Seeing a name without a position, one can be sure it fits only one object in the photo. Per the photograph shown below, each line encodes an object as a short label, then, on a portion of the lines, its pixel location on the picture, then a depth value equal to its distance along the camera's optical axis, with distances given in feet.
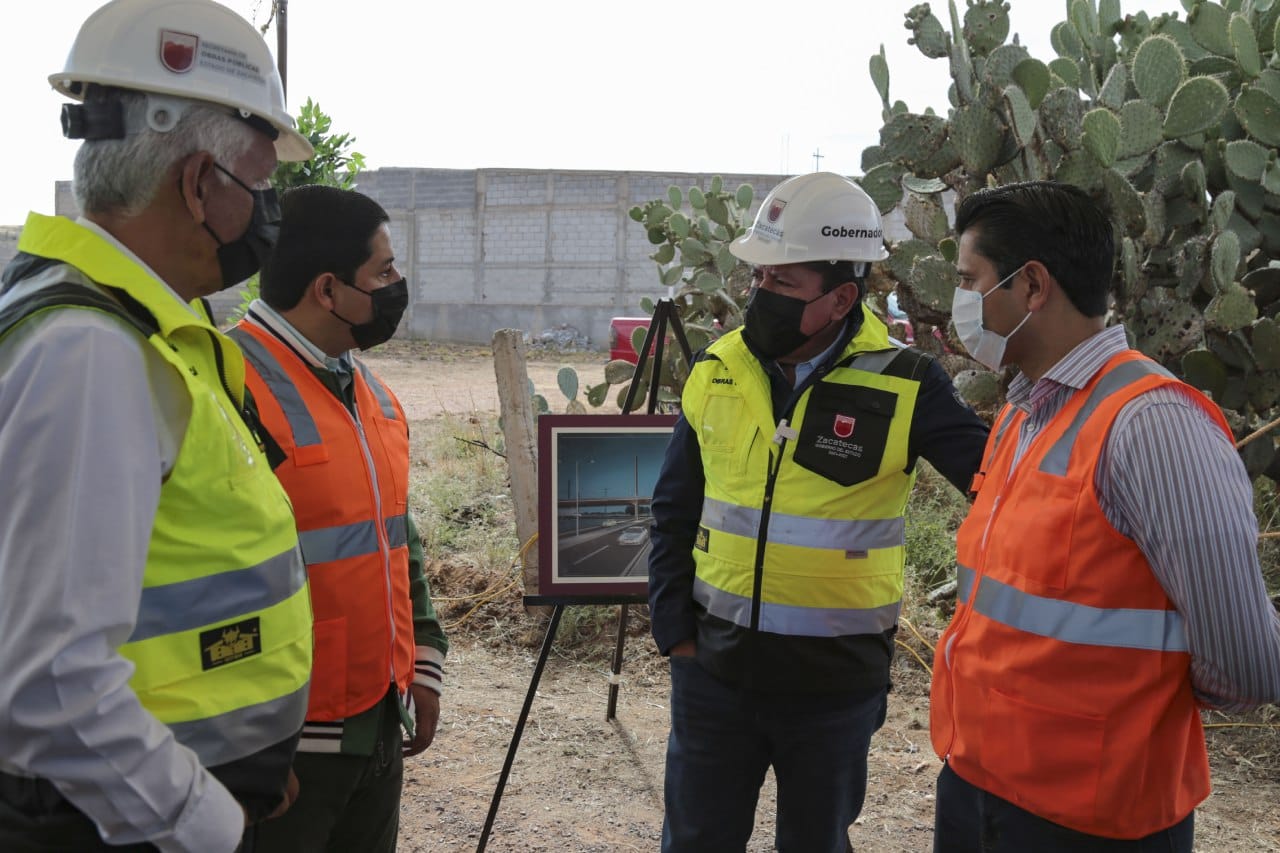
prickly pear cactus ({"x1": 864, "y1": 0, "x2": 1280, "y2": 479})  14.53
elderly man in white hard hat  3.92
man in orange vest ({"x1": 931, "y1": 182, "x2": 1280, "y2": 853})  5.46
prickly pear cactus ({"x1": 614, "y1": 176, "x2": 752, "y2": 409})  22.68
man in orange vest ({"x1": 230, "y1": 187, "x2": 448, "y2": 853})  6.98
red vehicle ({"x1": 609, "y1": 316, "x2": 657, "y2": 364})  53.14
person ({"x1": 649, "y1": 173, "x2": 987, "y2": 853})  8.06
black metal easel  11.90
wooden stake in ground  18.65
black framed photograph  12.89
